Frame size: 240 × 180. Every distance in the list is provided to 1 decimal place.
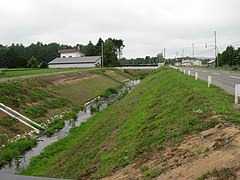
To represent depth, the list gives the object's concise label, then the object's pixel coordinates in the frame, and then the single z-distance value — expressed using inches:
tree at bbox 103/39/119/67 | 3831.2
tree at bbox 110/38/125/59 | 4969.7
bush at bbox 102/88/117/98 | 1585.6
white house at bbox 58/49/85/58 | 4517.7
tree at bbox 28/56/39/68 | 3587.6
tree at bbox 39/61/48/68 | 3668.8
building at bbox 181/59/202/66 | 6418.3
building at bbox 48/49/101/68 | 3556.1
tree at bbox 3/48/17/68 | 3501.5
